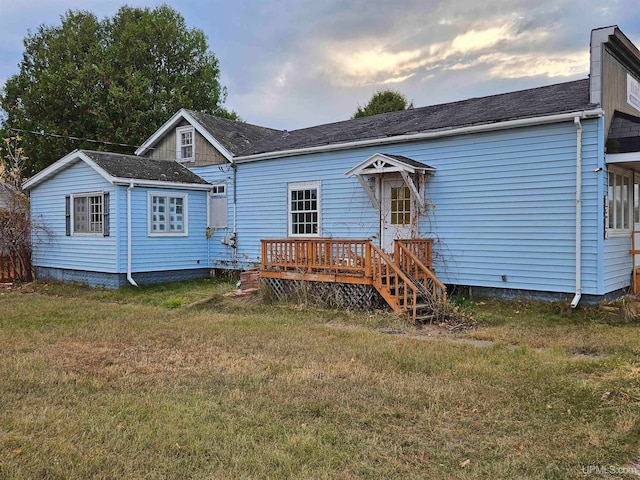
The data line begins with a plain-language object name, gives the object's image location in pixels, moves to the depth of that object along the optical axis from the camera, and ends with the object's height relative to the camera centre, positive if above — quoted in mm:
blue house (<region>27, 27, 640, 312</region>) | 9438 +733
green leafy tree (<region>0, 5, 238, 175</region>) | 27188 +7934
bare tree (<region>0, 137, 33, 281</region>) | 15980 +56
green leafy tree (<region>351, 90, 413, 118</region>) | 34375 +8245
